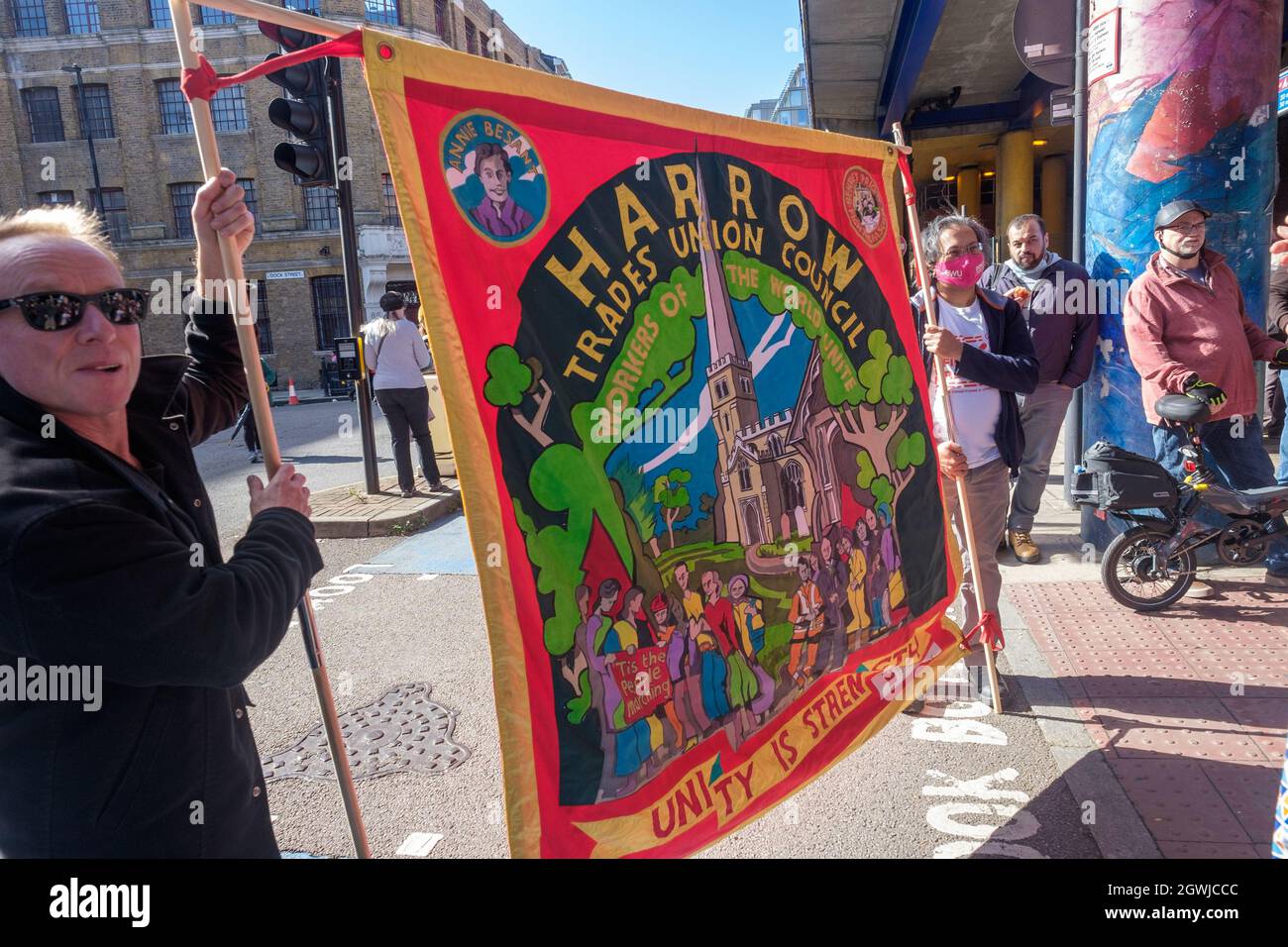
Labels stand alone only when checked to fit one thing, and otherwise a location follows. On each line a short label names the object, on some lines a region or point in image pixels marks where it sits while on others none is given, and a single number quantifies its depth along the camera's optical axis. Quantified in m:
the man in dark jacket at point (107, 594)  1.39
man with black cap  5.04
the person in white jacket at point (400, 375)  8.87
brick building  33.69
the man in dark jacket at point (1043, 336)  6.02
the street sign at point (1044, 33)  6.55
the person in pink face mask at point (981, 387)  4.04
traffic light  7.05
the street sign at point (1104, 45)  5.75
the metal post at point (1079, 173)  6.46
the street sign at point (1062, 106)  7.03
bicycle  4.95
